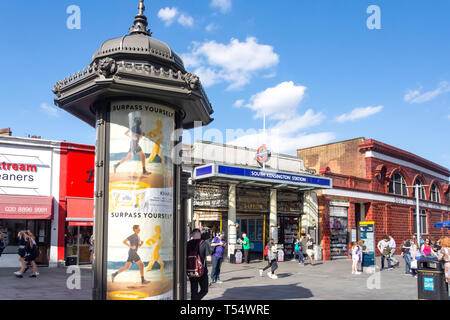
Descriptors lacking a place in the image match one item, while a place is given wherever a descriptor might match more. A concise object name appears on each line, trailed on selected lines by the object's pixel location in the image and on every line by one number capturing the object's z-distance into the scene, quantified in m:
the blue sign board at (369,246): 19.12
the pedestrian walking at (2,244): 16.20
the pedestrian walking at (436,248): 17.28
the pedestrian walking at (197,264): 8.45
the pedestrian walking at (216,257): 14.57
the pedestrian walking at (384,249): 20.45
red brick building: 28.30
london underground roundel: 23.57
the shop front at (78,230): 19.86
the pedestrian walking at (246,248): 21.79
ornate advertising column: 7.34
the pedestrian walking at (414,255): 16.84
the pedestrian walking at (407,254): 18.56
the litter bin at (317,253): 26.19
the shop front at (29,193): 18.39
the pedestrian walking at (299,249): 22.62
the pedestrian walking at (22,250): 14.91
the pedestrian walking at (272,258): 16.12
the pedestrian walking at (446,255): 11.27
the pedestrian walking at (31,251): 14.91
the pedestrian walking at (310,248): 22.44
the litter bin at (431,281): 10.43
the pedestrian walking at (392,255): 20.33
